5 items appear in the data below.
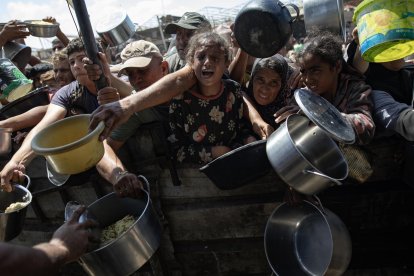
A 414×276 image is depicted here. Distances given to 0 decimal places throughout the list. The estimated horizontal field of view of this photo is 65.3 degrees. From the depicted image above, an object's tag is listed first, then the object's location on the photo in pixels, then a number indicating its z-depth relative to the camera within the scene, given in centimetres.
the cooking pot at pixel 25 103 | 316
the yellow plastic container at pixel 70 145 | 172
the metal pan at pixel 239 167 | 206
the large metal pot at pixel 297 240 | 234
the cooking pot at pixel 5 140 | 282
